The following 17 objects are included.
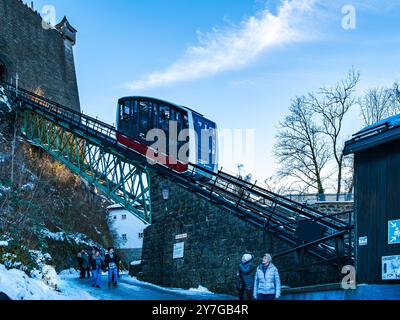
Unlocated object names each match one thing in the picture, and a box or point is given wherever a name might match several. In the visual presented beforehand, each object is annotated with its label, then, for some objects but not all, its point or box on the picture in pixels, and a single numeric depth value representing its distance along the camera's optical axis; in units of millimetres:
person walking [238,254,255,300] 11969
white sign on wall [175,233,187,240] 19069
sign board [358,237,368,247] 11123
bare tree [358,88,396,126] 35875
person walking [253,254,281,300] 10164
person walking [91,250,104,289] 16797
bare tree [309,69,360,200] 34531
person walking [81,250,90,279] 20797
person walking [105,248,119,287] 17391
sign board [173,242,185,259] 18969
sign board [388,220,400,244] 10344
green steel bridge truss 23484
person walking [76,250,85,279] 20625
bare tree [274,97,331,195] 35562
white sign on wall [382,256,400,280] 10195
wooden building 10453
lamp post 20520
